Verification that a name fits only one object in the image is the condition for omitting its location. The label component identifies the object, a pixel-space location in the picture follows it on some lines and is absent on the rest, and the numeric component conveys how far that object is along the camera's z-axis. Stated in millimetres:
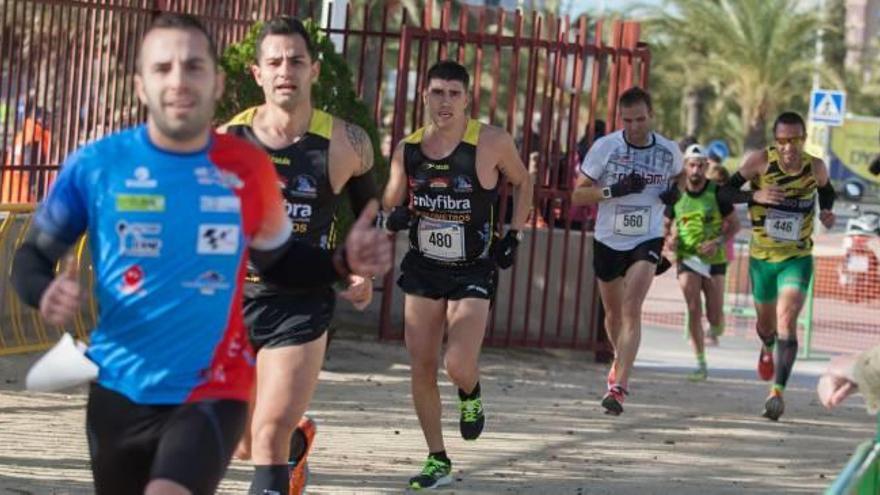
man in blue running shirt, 4957
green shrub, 13633
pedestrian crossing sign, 27938
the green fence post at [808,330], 18516
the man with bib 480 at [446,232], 9195
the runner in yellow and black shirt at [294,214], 6961
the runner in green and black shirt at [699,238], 15672
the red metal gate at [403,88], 13672
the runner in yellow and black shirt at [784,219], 12914
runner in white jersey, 12016
